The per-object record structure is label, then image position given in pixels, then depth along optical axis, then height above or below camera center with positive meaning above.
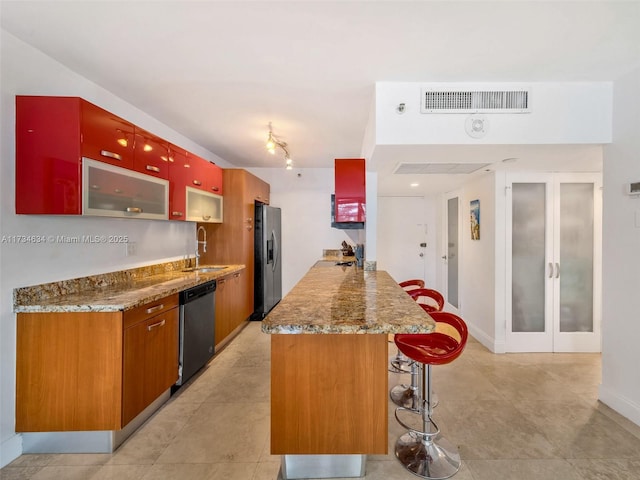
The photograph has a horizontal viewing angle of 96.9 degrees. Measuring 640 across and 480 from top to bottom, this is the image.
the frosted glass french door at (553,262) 3.30 -0.27
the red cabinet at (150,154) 2.24 +0.71
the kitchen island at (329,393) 1.50 -0.82
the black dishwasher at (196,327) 2.44 -0.83
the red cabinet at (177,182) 2.69 +0.56
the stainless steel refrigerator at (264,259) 4.32 -0.32
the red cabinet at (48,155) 1.74 +0.52
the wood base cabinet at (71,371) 1.74 -0.82
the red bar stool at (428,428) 1.58 -1.14
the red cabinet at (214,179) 3.47 +0.77
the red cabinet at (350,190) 3.07 +0.53
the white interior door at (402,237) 5.34 +0.04
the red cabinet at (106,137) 1.81 +0.71
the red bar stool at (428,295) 2.40 -0.49
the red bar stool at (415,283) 2.78 -0.43
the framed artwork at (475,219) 3.73 +0.26
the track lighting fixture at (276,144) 3.06 +1.21
